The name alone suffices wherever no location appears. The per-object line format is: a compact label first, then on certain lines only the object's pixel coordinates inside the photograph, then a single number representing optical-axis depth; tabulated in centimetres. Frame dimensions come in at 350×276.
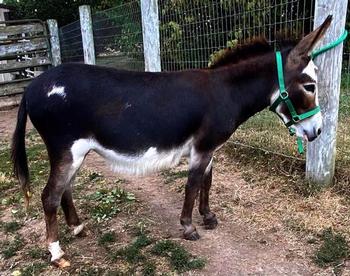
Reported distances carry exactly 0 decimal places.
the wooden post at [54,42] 890
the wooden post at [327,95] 309
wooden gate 856
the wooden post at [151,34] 500
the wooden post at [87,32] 727
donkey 259
